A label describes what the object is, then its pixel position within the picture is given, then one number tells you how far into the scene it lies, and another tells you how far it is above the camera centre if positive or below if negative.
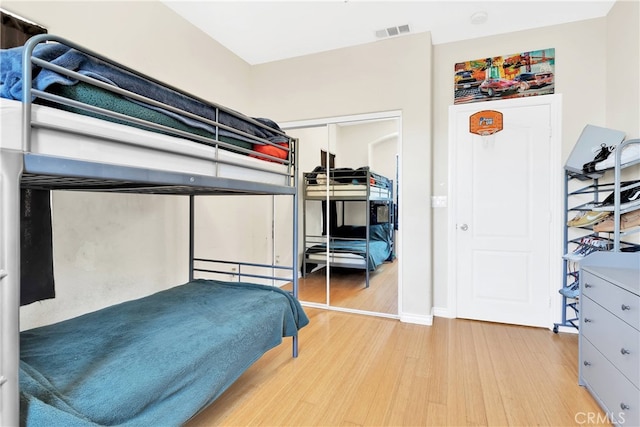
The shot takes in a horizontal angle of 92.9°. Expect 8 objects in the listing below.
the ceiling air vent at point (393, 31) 2.80 +1.67
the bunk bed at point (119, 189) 0.78 +0.00
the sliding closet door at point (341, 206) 3.25 +0.02
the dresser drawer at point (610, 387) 1.36 -0.90
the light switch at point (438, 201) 3.03 +0.07
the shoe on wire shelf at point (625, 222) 1.89 -0.09
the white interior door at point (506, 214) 2.76 -0.06
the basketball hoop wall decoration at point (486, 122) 2.86 +0.82
